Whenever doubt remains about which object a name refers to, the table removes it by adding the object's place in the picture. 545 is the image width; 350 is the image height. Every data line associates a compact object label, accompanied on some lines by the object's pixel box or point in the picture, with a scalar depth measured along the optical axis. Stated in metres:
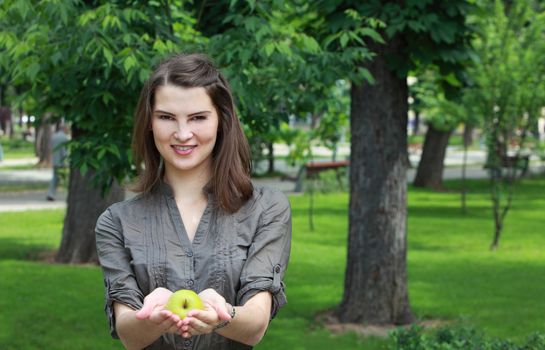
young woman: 2.95
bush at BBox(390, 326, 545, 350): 6.09
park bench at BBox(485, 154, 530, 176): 17.22
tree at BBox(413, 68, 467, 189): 10.52
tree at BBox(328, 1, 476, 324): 9.57
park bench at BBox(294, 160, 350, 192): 21.17
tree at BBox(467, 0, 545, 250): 16.39
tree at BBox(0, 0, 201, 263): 6.61
